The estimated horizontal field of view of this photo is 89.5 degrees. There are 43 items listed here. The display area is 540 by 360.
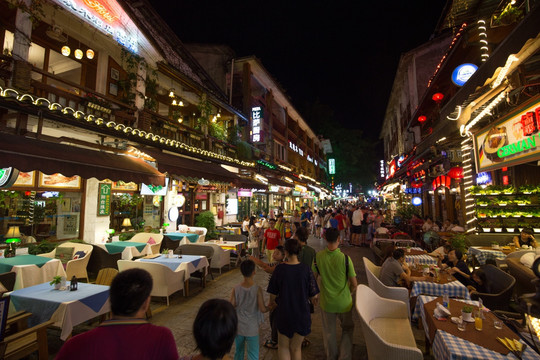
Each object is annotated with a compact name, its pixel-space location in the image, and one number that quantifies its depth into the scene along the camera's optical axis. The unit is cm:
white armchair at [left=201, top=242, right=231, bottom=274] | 920
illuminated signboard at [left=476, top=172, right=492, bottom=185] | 1047
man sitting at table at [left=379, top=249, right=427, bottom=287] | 554
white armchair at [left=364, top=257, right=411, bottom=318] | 502
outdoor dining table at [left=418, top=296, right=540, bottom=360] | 280
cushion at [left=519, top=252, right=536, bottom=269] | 615
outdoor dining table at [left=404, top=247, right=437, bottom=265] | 714
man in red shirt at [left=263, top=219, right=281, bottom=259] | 886
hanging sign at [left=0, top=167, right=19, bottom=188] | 547
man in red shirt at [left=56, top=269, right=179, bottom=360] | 177
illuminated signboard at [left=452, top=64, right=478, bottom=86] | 750
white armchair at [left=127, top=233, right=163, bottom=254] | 1020
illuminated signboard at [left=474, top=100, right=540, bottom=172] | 421
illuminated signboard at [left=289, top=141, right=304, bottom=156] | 3150
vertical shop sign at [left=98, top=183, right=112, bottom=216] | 974
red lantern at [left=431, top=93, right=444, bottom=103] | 1235
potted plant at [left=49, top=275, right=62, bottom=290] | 496
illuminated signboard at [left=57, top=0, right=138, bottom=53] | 798
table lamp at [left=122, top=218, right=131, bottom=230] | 1068
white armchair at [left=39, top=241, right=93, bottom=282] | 729
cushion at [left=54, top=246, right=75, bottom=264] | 779
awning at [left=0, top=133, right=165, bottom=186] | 508
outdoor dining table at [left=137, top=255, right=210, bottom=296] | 716
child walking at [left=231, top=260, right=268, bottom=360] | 345
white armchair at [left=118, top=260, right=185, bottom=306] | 648
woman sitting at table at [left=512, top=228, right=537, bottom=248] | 759
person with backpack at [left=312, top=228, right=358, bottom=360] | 402
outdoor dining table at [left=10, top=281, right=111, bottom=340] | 424
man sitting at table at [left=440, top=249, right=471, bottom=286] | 584
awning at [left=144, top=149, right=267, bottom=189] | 926
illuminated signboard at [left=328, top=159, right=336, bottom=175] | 4612
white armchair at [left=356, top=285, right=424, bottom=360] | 303
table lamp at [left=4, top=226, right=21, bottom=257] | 741
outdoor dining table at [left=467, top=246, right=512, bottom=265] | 726
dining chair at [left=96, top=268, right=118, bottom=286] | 567
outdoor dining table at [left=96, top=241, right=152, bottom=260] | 865
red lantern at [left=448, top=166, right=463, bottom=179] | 1009
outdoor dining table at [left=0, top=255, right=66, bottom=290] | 583
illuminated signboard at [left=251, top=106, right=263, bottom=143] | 1907
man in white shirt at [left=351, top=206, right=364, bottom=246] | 1516
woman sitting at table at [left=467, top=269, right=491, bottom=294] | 550
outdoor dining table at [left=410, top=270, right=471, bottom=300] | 494
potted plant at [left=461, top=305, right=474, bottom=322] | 354
